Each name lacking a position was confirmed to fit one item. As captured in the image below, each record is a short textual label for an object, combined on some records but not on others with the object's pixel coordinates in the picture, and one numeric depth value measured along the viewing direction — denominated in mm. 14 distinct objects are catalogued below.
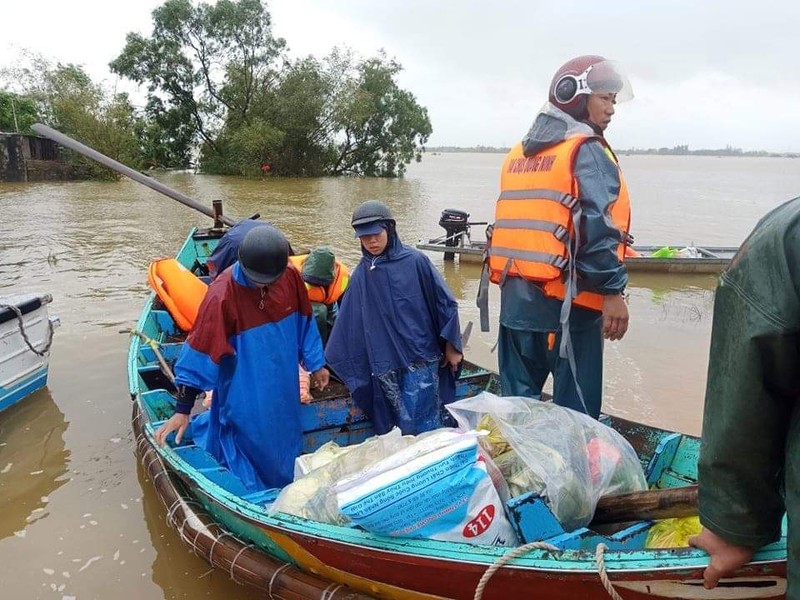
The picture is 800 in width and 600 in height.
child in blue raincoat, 3402
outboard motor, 11773
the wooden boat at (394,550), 1901
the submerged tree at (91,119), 29281
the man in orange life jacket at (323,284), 4599
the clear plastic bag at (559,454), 2373
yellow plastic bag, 2254
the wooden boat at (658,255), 11078
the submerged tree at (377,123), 34406
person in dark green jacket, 1078
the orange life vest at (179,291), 5230
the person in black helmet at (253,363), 2951
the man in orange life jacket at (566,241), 2814
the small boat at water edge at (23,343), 4836
